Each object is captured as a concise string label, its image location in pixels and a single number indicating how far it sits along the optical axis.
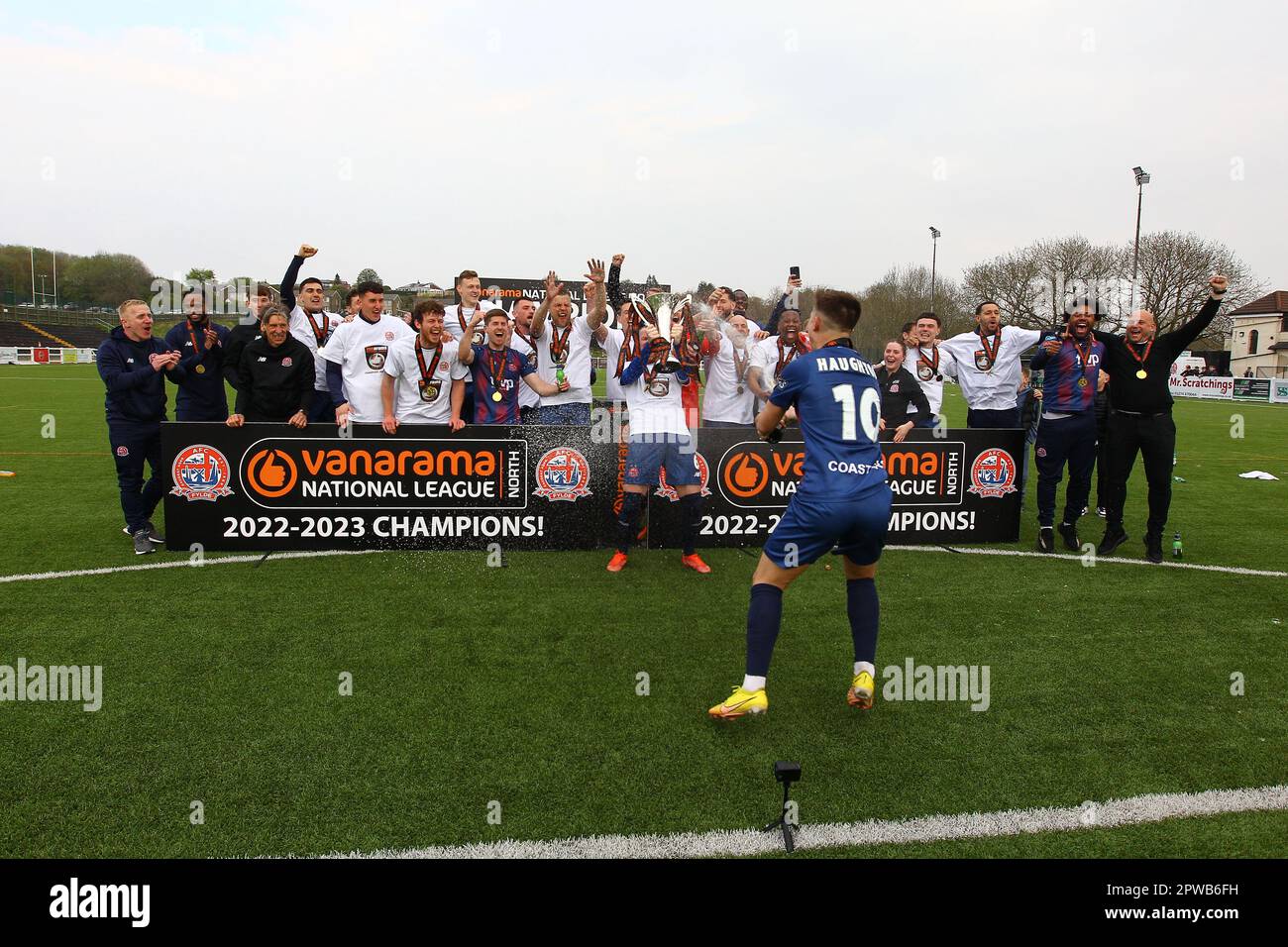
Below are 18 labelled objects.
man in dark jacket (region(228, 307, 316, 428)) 7.73
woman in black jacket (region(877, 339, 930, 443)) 8.59
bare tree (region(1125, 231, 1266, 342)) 52.03
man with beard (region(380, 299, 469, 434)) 7.72
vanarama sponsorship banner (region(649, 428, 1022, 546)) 8.02
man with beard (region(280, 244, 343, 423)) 8.80
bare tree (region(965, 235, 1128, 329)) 53.72
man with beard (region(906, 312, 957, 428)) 9.44
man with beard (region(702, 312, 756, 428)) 8.59
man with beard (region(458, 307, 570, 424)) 7.91
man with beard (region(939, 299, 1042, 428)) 9.23
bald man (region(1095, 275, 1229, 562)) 7.74
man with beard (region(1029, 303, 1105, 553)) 8.08
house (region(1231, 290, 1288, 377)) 63.31
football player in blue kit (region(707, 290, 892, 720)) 4.14
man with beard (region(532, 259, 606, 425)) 7.98
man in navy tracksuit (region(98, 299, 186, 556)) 7.49
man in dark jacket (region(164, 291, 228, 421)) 8.01
